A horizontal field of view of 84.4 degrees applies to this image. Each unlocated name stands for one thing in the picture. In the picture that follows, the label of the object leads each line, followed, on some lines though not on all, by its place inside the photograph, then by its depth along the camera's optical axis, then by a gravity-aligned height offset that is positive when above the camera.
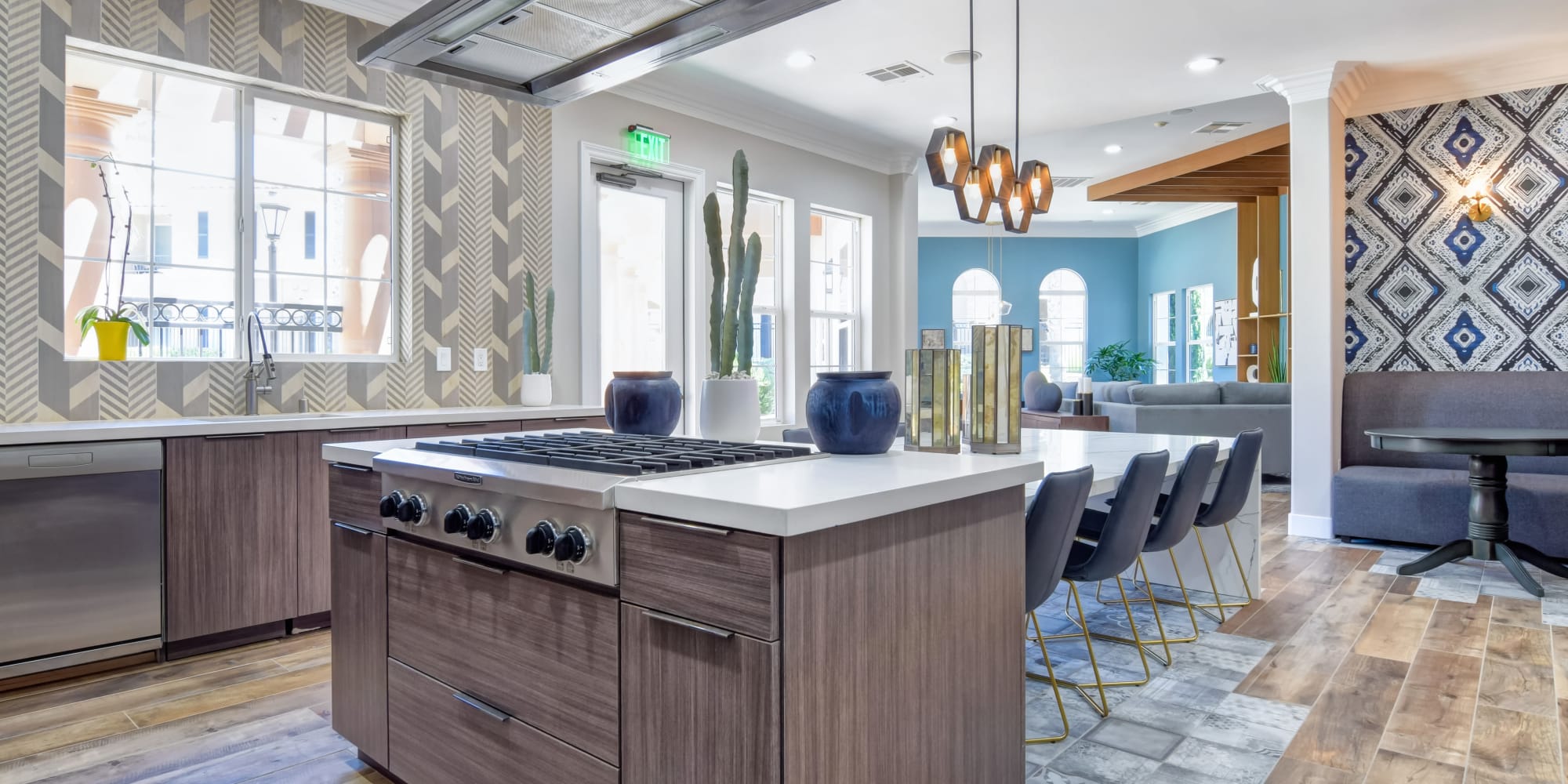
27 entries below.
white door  5.03 +0.74
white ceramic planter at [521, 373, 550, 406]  4.27 +0.03
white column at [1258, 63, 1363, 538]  4.97 +0.65
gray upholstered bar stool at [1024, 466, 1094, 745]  2.03 -0.31
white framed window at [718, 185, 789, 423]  6.09 +0.59
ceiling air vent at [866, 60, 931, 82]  4.95 +1.87
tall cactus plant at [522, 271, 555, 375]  4.22 +0.31
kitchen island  1.16 -0.38
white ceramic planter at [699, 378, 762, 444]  2.11 -0.04
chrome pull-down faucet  3.43 +0.09
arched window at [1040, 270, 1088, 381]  12.48 +1.03
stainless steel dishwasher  2.59 -0.49
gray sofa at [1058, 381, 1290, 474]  6.94 -0.14
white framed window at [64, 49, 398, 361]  3.25 +0.76
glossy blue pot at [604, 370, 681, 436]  2.16 -0.02
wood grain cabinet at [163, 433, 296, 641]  2.89 -0.48
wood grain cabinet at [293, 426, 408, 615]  3.16 -0.46
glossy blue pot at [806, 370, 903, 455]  1.78 -0.04
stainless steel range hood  1.66 +0.75
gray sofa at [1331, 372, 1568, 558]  4.28 -0.42
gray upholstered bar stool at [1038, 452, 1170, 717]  2.37 -0.37
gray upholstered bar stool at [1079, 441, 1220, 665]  2.76 -0.36
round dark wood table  3.72 -0.46
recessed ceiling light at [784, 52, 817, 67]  4.74 +1.86
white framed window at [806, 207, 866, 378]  6.54 +0.80
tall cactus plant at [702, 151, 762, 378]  2.04 +0.25
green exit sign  4.96 +1.45
